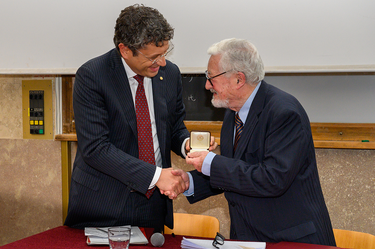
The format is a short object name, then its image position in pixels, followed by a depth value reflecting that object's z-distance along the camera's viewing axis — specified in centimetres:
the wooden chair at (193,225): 223
